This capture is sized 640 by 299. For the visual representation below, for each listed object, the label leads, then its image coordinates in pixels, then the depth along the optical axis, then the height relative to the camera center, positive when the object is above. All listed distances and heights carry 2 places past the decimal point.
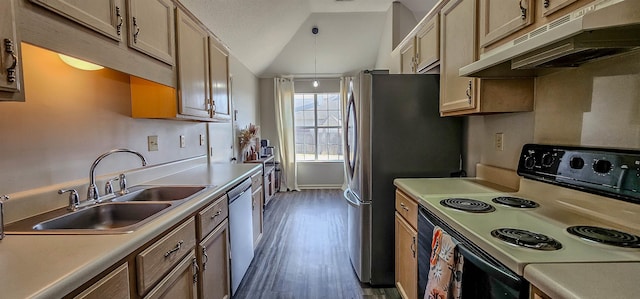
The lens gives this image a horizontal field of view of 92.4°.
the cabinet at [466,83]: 1.61 +0.28
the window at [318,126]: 6.44 +0.19
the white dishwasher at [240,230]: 2.16 -0.73
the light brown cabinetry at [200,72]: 1.98 +0.49
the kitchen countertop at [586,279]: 0.67 -0.35
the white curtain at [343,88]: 6.10 +0.93
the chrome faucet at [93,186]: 1.46 -0.24
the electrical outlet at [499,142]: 1.90 -0.05
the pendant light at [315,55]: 5.20 +1.50
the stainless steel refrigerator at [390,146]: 2.29 -0.09
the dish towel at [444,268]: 1.17 -0.55
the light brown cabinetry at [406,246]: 1.78 -0.71
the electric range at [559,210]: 0.90 -0.33
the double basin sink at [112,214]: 1.09 -0.34
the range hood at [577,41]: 0.79 +0.29
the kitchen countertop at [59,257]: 0.70 -0.33
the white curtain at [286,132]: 6.17 +0.07
